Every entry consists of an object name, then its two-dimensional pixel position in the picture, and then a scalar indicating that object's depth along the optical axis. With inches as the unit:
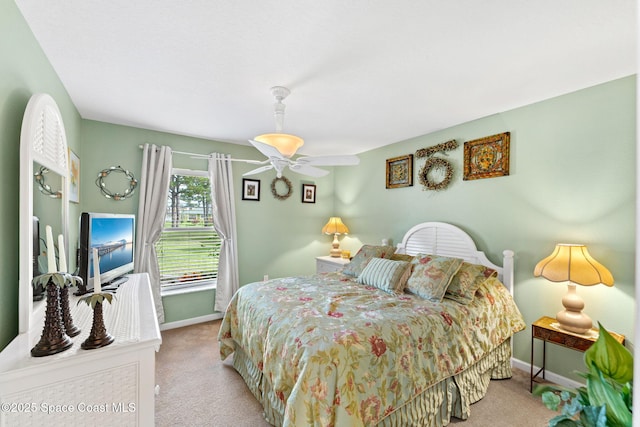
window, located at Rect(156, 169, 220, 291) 143.6
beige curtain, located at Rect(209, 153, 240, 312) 149.9
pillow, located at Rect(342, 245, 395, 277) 122.8
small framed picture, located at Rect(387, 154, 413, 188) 146.6
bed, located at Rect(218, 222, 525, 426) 59.2
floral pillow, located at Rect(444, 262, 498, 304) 91.4
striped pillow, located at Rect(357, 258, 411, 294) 101.4
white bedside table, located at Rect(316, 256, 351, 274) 157.3
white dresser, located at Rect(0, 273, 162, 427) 39.3
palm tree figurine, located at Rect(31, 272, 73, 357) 42.2
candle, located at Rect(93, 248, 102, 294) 45.3
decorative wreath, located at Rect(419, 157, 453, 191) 128.5
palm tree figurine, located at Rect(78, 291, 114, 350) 44.4
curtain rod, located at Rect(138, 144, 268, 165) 130.5
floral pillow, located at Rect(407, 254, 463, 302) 92.4
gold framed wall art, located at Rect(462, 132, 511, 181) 110.0
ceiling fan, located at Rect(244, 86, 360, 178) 83.8
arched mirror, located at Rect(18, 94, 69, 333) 49.7
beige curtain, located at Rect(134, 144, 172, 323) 130.4
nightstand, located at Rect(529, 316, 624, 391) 79.5
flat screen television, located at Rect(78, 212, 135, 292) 73.7
